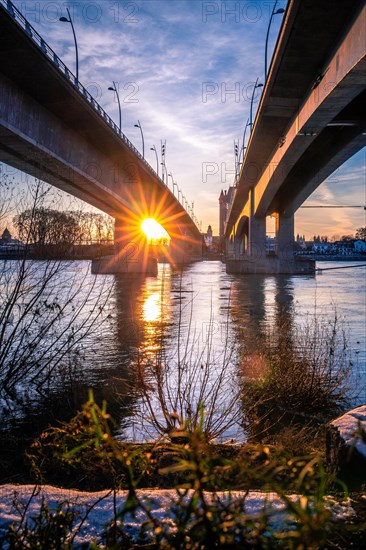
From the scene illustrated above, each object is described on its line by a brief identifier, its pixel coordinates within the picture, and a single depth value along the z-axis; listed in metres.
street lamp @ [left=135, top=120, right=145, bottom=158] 60.84
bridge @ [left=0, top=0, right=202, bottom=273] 19.16
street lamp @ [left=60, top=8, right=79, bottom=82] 26.48
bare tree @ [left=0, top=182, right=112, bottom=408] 6.43
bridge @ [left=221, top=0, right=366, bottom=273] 14.56
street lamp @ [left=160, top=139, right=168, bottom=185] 78.90
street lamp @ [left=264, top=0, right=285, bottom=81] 23.92
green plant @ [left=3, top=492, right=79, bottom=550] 1.58
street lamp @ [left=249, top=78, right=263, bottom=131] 42.98
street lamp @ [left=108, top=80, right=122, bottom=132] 38.22
